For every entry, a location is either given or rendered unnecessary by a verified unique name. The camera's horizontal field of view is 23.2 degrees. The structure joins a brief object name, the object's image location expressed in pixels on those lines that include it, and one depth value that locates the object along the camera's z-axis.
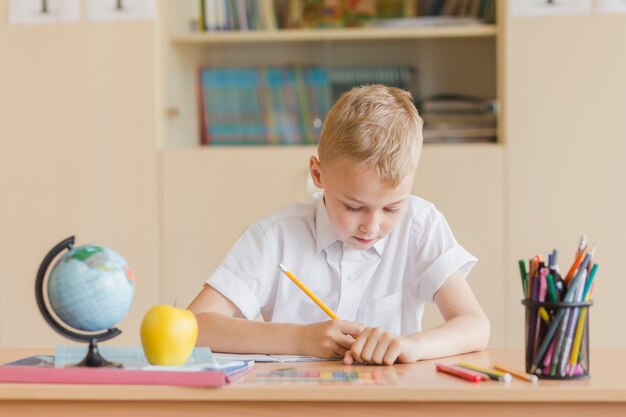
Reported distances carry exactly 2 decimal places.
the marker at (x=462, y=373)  1.99
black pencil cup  2.01
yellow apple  2.01
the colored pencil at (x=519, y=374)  1.99
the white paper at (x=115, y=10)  4.04
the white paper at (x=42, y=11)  4.06
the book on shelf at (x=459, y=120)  4.04
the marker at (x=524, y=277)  2.07
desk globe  1.98
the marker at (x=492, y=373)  1.99
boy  2.27
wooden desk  1.92
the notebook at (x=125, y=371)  1.95
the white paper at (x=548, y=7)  3.80
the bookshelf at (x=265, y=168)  3.90
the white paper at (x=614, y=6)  3.78
